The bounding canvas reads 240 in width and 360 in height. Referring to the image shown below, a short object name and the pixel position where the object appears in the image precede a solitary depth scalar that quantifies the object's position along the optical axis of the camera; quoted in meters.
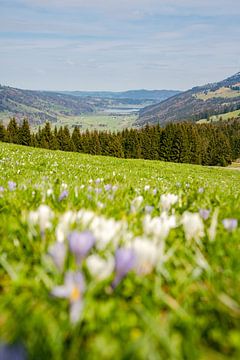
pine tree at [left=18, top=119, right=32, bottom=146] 118.50
